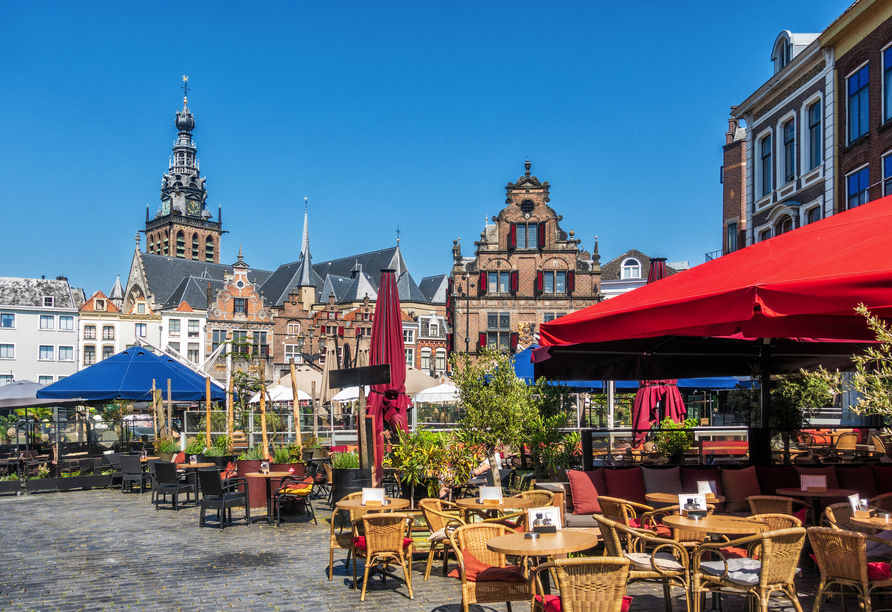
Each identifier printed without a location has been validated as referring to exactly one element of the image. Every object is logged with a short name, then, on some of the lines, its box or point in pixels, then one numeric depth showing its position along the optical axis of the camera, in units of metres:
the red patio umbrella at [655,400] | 13.55
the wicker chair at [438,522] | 6.39
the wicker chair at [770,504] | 6.25
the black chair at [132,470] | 13.48
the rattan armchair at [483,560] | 4.99
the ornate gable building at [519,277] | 42.38
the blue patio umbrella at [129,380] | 14.42
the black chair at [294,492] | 9.90
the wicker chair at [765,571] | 4.62
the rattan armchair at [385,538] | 6.28
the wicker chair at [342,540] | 6.81
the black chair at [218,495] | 9.49
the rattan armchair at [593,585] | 3.95
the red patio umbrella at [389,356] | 9.54
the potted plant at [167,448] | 14.80
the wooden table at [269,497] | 9.87
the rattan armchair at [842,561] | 4.57
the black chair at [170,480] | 11.24
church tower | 99.31
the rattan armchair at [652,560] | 5.09
